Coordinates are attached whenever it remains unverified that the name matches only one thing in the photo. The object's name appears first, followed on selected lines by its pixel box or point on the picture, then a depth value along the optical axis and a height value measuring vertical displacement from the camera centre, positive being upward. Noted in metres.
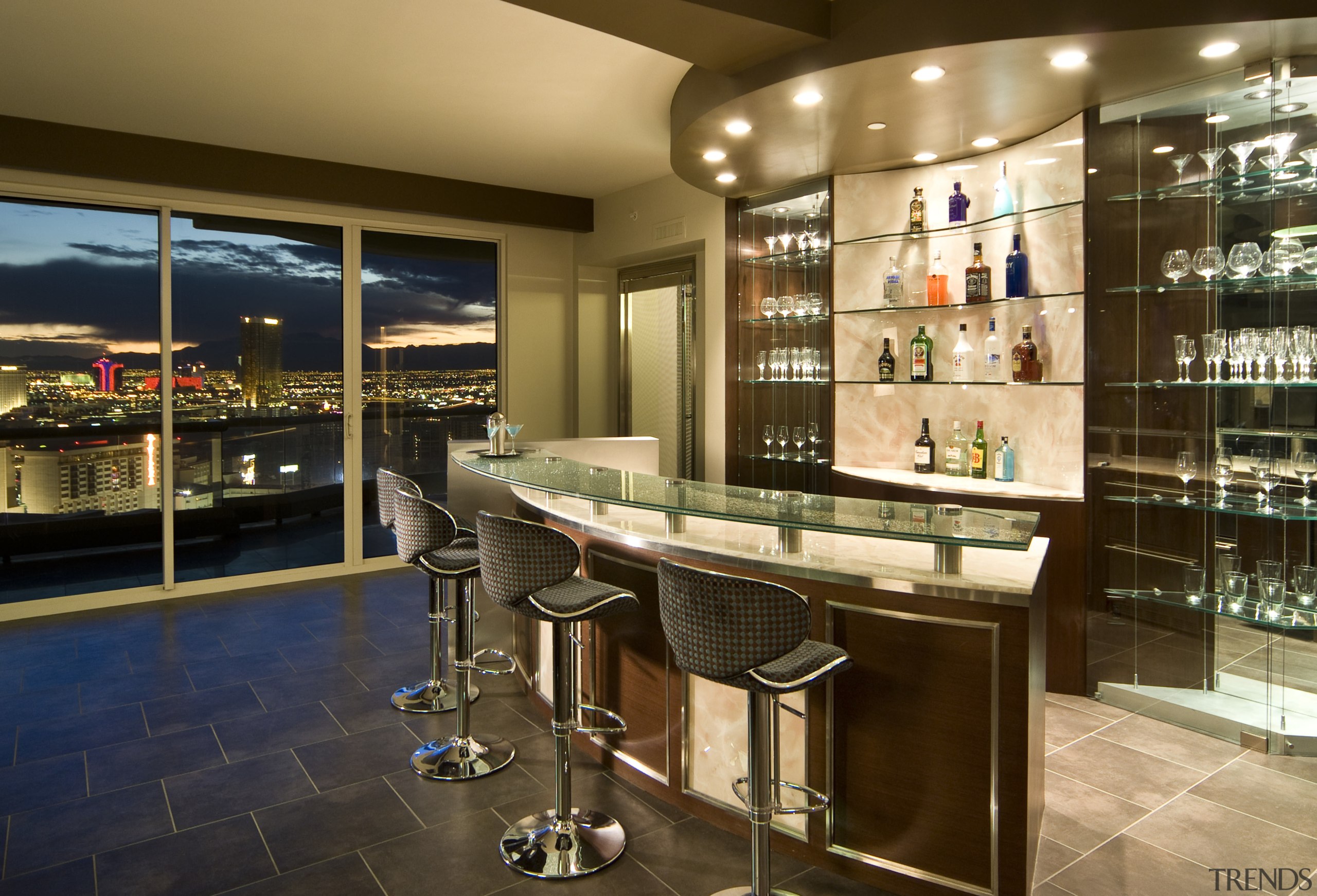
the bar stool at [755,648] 2.02 -0.56
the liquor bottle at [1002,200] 4.17 +1.17
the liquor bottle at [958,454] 4.55 -0.15
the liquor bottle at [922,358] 4.66 +0.39
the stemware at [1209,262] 3.43 +0.69
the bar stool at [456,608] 3.17 -0.73
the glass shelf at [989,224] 3.99 +1.08
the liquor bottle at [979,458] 4.45 -0.17
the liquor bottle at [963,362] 4.50 +0.36
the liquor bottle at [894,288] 4.75 +0.82
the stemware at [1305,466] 3.21 -0.16
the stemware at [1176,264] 3.54 +0.70
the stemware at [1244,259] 3.32 +0.68
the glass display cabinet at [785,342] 5.10 +0.57
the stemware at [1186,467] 3.55 -0.18
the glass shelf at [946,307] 4.39 +0.66
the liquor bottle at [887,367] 4.80 +0.36
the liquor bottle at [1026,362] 4.12 +0.33
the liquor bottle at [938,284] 4.55 +0.80
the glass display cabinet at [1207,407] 3.22 +0.08
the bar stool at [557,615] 2.57 -0.59
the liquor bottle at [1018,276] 4.14 +0.77
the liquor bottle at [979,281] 4.30 +0.77
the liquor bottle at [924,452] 4.70 -0.15
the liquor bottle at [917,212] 4.61 +1.21
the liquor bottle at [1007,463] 4.29 -0.19
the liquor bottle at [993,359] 4.37 +0.37
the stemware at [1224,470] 3.45 -0.19
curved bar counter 2.16 -0.76
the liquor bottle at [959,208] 4.43 +1.19
